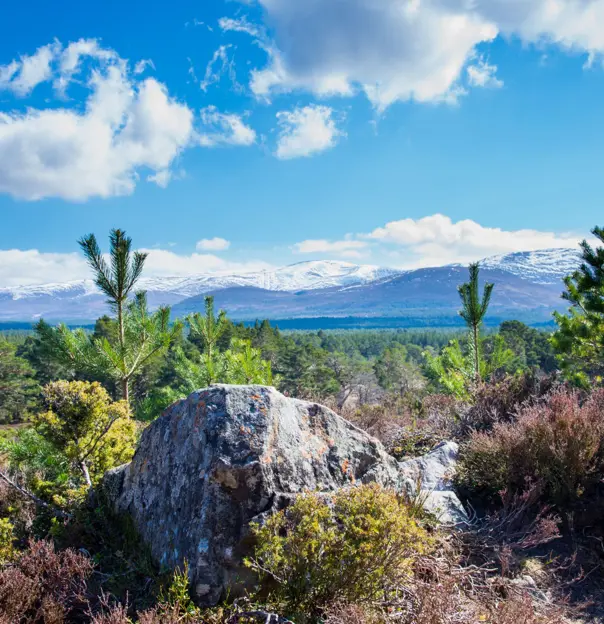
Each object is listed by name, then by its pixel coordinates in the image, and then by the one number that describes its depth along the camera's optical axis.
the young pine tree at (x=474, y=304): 10.98
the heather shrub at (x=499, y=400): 6.78
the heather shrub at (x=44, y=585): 3.00
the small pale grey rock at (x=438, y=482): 4.29
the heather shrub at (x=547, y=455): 4.56
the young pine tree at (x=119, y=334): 6.89
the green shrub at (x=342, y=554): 2.86
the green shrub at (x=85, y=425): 5.08
